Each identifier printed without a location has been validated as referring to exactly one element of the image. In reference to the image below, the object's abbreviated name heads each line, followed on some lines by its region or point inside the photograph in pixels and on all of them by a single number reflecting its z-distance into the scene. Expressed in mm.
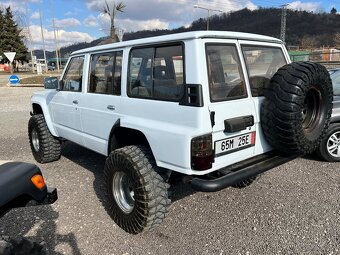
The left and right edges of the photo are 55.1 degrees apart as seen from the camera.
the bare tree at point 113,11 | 24247
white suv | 2896
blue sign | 26094
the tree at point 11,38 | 57375
